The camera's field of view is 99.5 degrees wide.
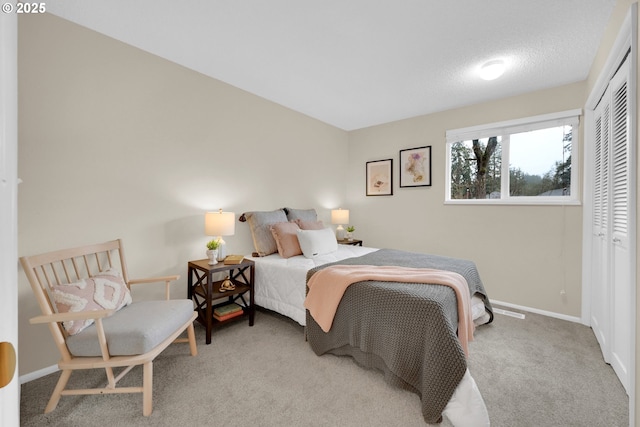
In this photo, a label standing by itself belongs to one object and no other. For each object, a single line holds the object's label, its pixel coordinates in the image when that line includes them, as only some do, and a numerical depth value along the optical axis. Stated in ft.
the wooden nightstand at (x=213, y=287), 7.72
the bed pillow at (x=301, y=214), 11.72
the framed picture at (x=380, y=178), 14.07
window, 9.85
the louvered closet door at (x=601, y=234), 7.08
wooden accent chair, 4.99
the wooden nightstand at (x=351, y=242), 13.26
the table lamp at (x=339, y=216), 13.93
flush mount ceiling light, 8.25
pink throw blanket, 6.18
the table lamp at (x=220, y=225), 8.62
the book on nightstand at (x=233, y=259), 8.51
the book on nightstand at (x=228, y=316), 8.34
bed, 4.88
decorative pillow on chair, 5.28
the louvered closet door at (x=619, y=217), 5.85
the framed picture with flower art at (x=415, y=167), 12.78
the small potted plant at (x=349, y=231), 13.96
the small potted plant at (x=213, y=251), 8.38
